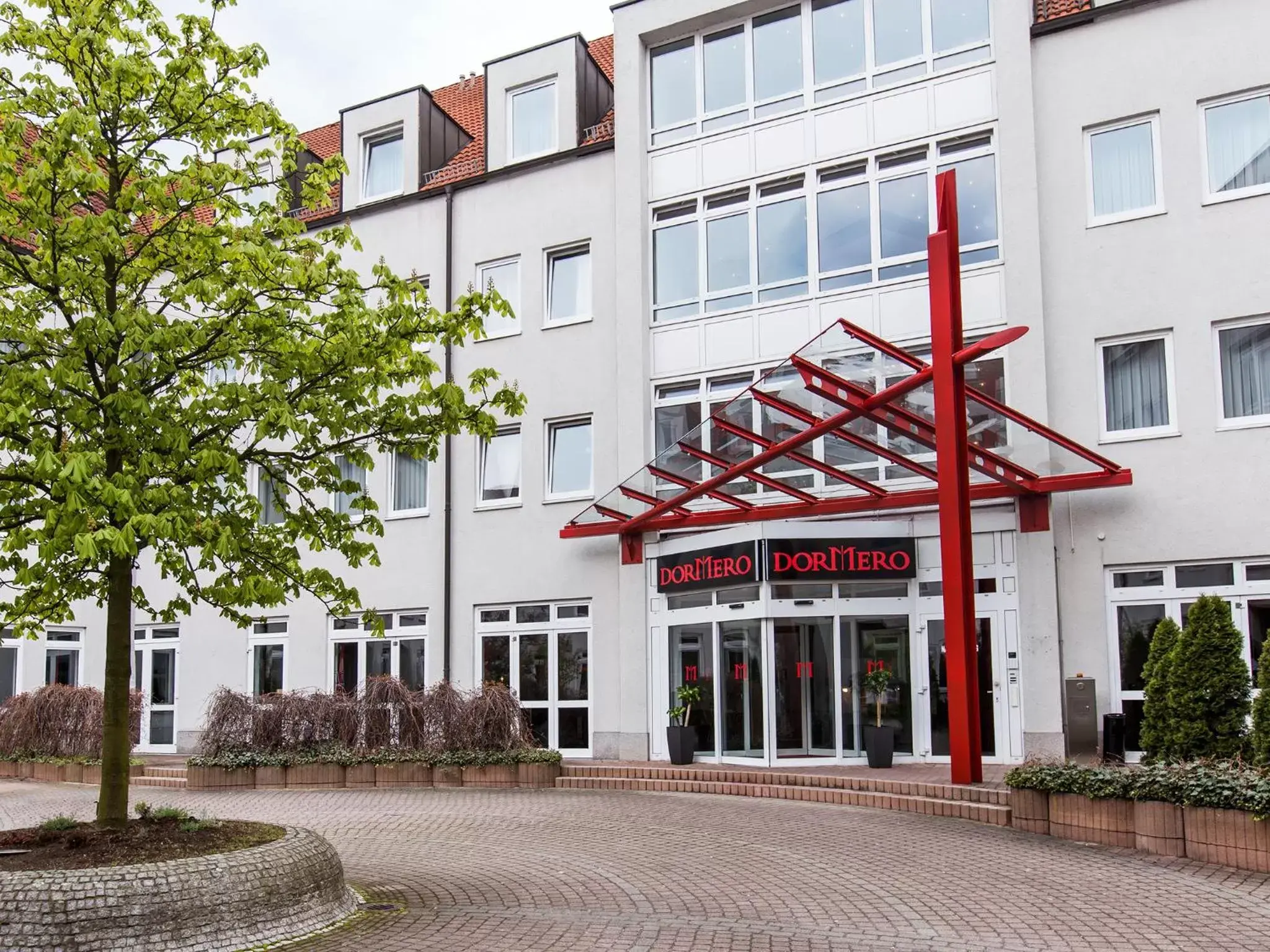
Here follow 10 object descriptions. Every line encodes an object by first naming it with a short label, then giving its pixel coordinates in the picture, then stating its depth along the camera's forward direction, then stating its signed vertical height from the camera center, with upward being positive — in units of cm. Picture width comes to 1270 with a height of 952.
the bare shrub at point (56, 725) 1964 -115
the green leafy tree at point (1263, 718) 953 -62
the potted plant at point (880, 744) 1562 -127
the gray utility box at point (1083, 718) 1459 -91
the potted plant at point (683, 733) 1686 -120
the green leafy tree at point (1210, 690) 1081 -46
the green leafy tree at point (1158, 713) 1113 -67
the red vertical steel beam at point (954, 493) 1257 +146
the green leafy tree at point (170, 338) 809 +209
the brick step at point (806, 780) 1248 -159
